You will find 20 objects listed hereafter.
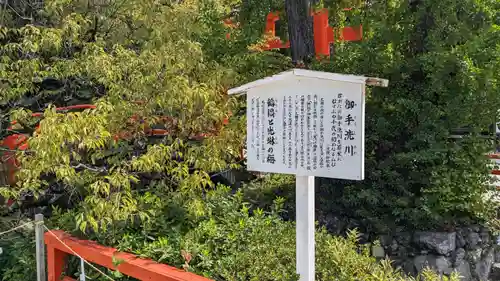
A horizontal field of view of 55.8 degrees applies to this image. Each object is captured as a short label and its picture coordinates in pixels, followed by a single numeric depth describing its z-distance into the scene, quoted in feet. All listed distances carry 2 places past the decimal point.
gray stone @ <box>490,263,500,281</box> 19.24
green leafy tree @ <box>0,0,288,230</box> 13.30
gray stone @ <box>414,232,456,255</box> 17.62
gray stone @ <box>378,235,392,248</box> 18.41
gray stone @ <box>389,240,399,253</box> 18.32
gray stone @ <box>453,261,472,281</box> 17.85
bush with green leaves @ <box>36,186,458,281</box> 12.05
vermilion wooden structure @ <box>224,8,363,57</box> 23.66
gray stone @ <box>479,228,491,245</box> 19.02
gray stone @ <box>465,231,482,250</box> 18.48
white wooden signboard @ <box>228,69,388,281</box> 10.45
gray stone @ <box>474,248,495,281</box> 18.65
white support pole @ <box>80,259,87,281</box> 12.86
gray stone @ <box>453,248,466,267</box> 17.89
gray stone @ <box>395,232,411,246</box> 18.35
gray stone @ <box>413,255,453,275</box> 17.42
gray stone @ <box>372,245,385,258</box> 17.89
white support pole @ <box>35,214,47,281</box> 14.76
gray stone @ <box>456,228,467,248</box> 18.30
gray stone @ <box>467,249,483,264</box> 18.49
